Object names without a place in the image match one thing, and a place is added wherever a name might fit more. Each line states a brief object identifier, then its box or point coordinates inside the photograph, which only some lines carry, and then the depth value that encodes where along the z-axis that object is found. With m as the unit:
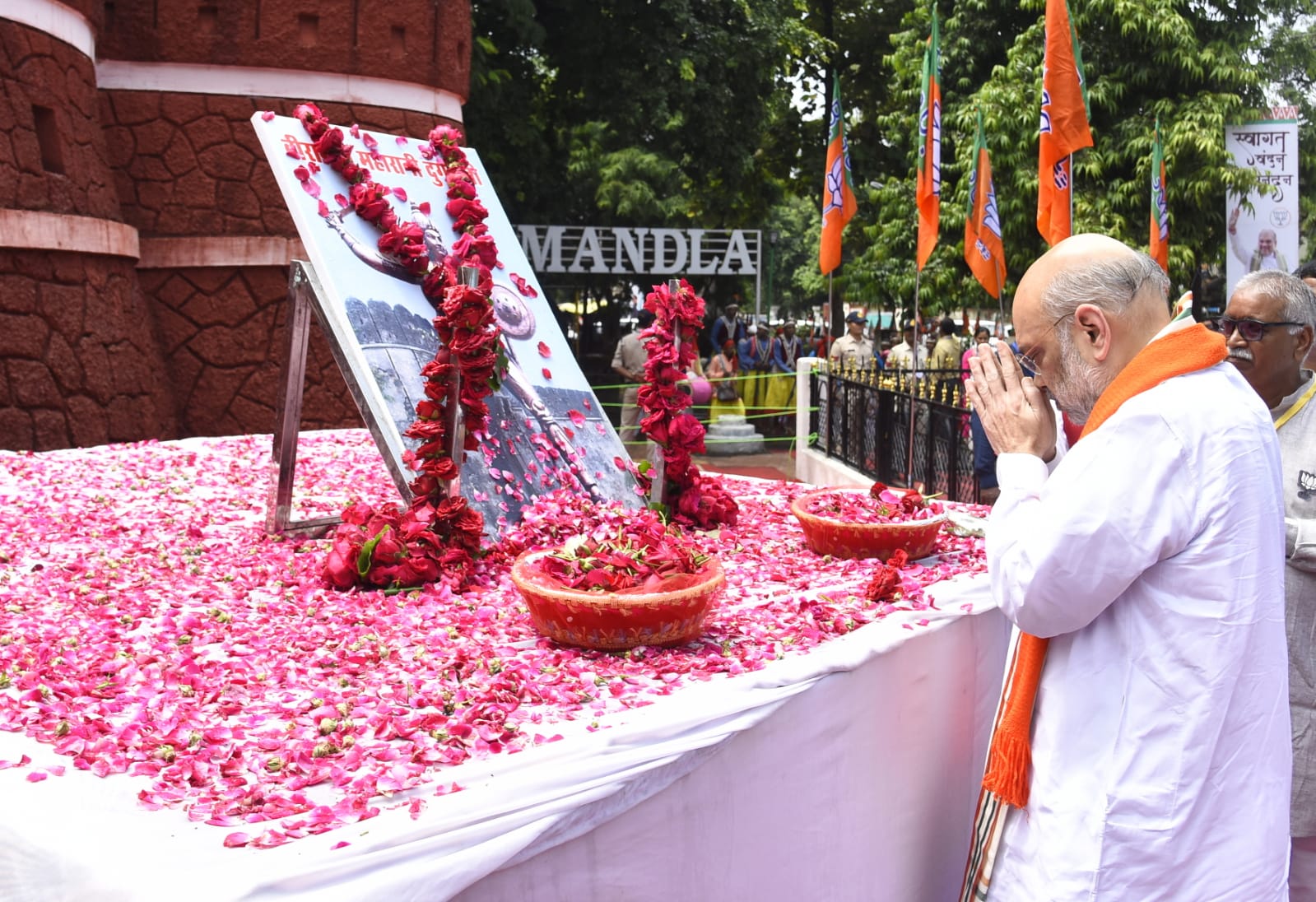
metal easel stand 4.61
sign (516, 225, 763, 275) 17.19
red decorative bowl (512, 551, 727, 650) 2.96
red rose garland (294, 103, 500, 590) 3.86
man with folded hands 1.90
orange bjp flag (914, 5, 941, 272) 10.07
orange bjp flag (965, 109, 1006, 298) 10.80
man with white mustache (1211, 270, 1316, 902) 2.83
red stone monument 8.23
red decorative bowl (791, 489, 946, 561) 4.03
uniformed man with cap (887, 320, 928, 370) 14.05
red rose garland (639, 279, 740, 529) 4.55
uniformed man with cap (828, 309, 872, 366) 13.97
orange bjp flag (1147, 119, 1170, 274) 13.09
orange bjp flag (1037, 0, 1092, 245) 8.75
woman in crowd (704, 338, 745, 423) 14.30
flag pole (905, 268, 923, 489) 8.32
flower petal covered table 2.09
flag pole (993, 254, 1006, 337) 10.88
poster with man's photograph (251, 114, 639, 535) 4.46
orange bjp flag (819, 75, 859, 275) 10.85
